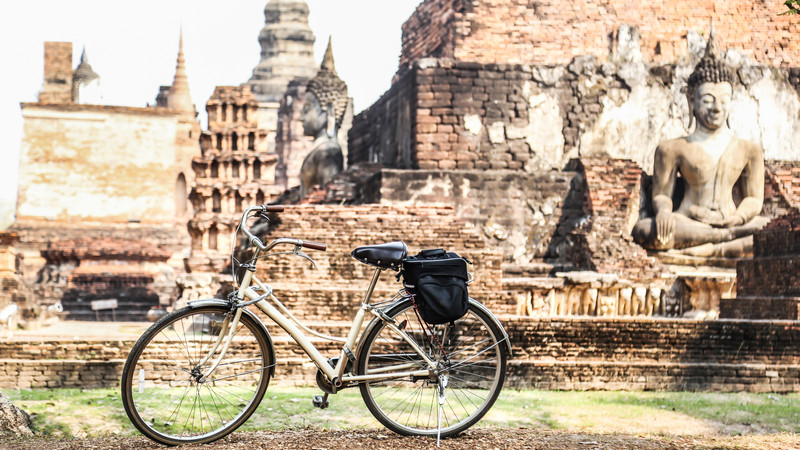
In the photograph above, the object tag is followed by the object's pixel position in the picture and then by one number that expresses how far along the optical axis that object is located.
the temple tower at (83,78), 34.44
